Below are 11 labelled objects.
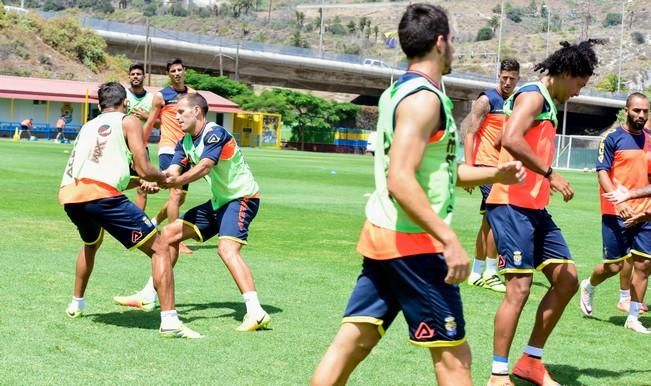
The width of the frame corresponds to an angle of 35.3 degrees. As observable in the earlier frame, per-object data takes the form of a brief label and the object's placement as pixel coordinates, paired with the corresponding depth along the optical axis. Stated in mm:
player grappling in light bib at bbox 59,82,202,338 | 8359
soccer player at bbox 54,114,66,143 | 58219
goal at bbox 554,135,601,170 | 58750
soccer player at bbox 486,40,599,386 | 6840
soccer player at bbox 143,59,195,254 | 12046
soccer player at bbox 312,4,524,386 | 4762
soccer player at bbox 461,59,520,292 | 11555
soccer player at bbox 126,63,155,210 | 12734
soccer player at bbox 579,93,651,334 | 9555
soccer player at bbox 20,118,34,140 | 61938
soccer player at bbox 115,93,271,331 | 8797
